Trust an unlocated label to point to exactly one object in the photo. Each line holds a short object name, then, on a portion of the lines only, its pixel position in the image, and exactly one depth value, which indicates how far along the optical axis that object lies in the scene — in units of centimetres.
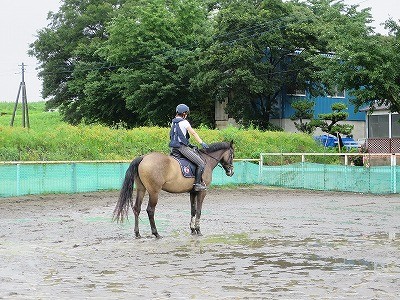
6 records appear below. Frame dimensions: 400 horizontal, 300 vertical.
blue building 5630
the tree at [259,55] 5156
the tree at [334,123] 4800
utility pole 6131
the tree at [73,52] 6581
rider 1506
